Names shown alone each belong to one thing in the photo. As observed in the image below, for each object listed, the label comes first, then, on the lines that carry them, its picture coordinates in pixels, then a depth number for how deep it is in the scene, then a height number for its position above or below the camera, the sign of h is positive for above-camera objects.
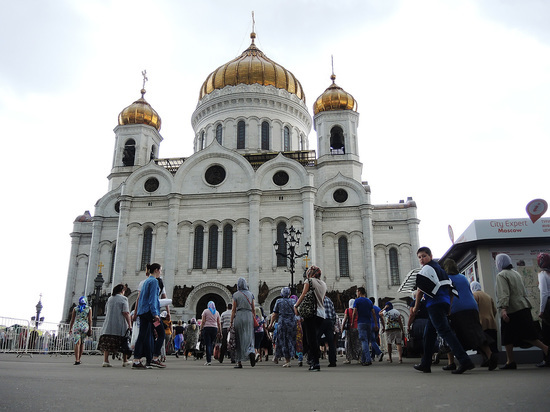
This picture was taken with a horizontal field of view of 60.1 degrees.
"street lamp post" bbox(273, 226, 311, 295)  19.68 +3.95
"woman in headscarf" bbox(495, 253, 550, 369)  6.96 +0.43
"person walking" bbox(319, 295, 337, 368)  8.23 +0.27
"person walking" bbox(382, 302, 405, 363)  10.72 +0.38
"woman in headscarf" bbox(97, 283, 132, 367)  9.23 +0.49
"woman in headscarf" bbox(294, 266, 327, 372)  7.89 +0.59
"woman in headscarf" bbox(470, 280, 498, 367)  7.86 +0.53
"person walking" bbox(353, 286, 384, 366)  9.93 +0.61
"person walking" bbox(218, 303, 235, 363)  12.05 +0.50
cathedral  28.03 +7.60
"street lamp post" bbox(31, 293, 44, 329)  36.50 +2.75
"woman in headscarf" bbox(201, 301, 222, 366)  11.07 +0.49
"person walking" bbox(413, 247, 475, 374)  6.18 +0.53
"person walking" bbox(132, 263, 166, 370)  8.11 +0.50
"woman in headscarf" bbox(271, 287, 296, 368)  10.04 +0.43
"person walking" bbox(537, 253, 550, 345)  7.17 +0.79
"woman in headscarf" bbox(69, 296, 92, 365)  9.84 +0.46
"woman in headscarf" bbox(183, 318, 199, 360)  15.84 +0.32
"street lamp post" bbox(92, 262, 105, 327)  22.08 +2.73
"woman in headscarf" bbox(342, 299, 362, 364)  10.62 +0.18
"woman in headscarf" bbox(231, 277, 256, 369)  8.98 +0.46
